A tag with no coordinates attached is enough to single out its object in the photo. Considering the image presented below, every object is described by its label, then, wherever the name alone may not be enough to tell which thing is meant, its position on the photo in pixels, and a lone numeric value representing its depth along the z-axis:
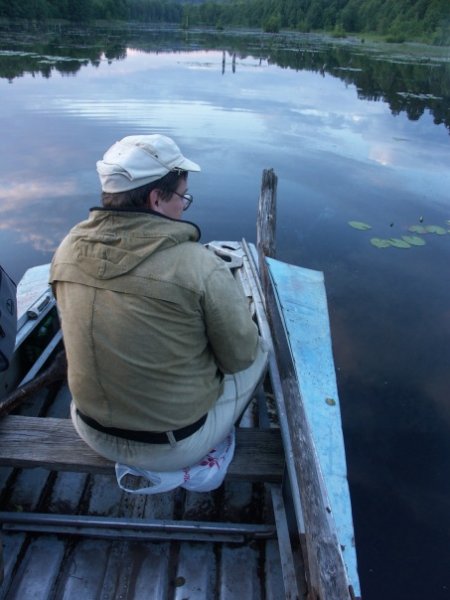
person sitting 1.78
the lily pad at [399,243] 9.28
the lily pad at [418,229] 9.91
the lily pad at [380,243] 9.30
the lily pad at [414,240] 9.40
